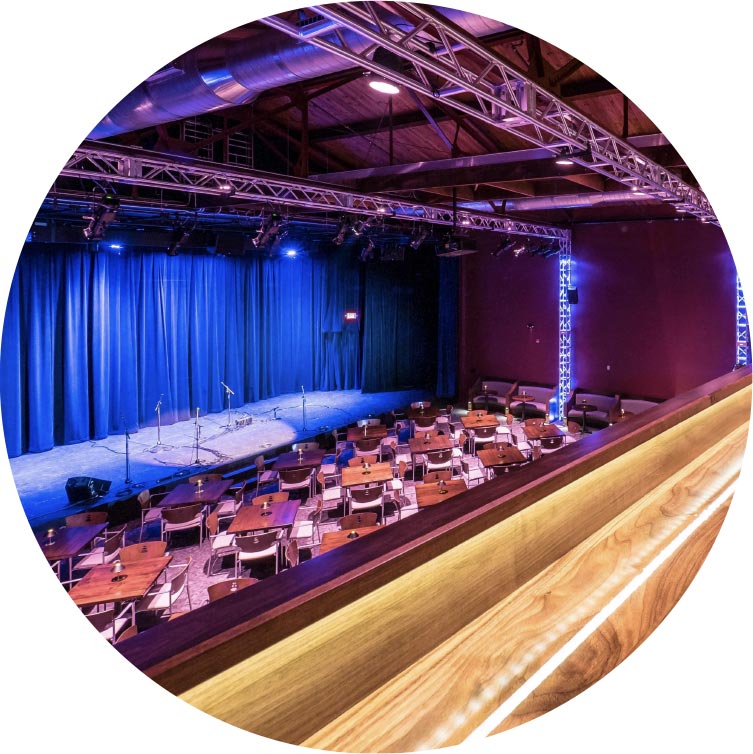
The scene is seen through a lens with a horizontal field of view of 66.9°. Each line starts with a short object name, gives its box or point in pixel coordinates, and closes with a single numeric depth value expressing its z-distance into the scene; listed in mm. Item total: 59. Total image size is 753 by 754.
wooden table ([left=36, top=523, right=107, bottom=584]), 5418
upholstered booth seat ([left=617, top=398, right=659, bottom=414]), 12180
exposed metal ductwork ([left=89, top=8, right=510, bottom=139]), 3760
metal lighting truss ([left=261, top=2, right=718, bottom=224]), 3232
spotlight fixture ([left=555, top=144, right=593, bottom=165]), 6023
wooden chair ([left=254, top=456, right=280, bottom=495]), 8539
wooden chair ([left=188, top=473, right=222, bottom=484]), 8143
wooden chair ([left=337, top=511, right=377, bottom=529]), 6196
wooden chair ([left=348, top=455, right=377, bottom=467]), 8443
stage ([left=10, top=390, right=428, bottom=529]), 8352
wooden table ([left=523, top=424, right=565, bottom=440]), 9438
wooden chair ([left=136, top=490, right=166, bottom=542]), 7215
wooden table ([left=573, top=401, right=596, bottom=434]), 12180
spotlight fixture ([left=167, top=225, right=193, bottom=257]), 9652
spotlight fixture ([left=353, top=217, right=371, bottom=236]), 9397
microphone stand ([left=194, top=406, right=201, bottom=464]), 9668
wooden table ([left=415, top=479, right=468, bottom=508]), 6520
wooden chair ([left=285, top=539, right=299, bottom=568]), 5605
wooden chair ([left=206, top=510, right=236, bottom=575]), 6410
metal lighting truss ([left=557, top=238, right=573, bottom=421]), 13086
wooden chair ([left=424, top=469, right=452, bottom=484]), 7887
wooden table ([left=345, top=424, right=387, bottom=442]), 9891
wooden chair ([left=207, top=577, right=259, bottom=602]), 4652
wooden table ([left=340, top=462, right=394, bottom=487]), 7270
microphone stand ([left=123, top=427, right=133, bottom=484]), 8746
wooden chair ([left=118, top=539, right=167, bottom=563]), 5559
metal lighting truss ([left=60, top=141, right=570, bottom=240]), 6007
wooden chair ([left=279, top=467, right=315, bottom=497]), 7941
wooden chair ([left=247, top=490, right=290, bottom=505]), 6859
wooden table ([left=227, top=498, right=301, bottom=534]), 5941
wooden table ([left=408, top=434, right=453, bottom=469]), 8812
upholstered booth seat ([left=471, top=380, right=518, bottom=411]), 14164
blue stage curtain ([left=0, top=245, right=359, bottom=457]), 10047
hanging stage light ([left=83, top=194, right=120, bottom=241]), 7375
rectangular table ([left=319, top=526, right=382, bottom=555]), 5477
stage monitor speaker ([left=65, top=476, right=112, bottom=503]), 7934
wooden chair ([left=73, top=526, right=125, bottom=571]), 6082
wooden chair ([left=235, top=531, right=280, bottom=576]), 5699
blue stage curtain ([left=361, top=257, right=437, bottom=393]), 15766
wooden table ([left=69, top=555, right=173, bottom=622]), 4591
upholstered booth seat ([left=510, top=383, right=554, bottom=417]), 13555
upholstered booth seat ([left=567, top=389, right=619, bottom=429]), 12602
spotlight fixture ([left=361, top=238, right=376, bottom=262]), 12615
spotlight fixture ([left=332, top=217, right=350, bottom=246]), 9445
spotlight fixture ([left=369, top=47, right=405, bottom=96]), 3695
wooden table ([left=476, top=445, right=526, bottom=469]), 7801
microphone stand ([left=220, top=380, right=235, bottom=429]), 11974
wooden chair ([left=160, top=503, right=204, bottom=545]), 6555
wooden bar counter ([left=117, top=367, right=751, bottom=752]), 1020
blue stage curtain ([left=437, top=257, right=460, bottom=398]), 15023
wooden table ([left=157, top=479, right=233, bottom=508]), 7066
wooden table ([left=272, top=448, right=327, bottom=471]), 8398
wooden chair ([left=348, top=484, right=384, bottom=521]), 7012
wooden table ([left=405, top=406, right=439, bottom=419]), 11516
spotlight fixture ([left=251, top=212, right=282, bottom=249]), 8984
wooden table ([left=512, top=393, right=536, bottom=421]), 12953
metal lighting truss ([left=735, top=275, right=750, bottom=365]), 10906
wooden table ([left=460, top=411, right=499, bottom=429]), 10234
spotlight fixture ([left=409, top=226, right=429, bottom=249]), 11125
